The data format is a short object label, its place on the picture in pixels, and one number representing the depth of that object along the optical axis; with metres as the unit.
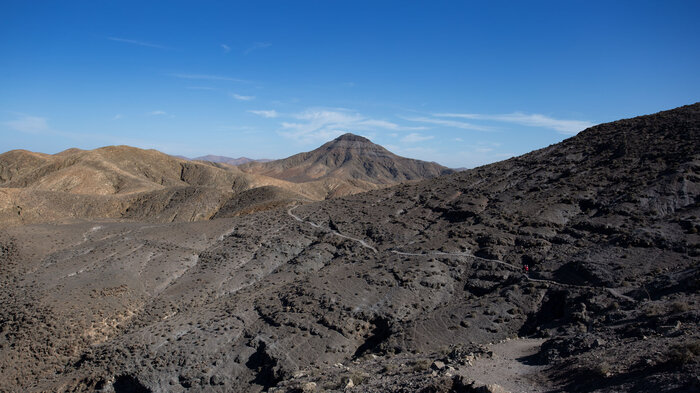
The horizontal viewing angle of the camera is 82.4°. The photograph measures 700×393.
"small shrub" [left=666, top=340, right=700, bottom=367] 9.54
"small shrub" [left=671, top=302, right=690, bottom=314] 14.48
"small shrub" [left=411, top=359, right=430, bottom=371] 14.25
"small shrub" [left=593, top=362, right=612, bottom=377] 10.72
